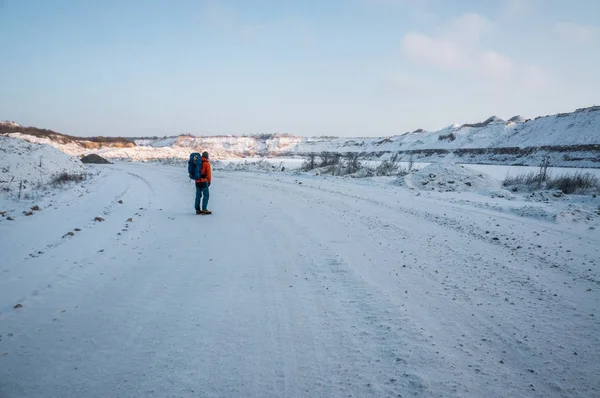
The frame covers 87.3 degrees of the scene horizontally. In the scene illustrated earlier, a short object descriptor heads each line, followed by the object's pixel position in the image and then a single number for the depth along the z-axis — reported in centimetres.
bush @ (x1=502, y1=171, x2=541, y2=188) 1489
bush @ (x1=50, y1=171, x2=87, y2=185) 1425
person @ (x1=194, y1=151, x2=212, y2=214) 861
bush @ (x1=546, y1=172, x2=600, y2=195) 1293
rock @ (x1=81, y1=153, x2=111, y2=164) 3778
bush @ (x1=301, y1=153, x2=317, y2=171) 2727
